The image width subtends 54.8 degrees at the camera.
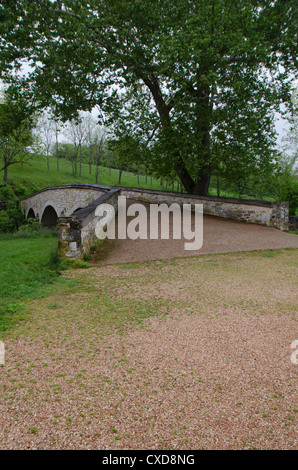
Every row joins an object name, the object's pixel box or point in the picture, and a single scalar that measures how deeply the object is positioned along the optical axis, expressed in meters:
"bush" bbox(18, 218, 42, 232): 17.42
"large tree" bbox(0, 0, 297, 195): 11.25
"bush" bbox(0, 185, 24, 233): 19.95
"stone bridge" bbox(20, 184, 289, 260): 7.64
